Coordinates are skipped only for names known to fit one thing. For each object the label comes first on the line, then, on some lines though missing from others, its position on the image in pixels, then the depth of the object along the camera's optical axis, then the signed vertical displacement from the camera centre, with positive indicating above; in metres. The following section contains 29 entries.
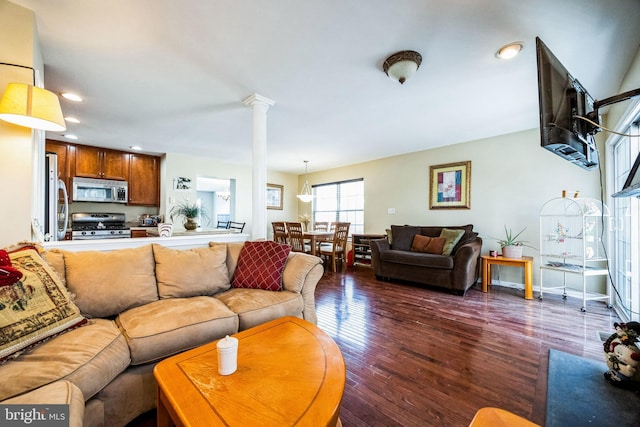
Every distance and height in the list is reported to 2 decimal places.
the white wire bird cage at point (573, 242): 2.98 -0.35
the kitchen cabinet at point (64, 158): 4.17 +0.97
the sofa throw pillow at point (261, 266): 2.13 -0.46
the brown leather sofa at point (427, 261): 3.38 -0.68
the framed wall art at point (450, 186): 4.23 +0.53
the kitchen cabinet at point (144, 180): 4.92 +0.70
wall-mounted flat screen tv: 1.30 +0.60
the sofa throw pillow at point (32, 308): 1.05 -0.45
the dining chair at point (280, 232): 5.02 -0.36
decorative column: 2.72 +0.57
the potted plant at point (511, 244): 3.41 -0.42
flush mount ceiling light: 1.92 +1.22
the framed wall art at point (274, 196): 6.66 +0.52
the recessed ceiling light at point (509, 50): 1.83 +1.27
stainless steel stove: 4.25 -0.23
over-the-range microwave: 4.29 +0.43
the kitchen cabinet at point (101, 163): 4.39 +0.95
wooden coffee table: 0.80 -0.65
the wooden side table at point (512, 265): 3.24 -0.70
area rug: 1.10 -0.91
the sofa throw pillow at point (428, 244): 3.94 -0.48
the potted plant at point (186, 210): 4.38 +0.07
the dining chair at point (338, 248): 4.79 -0.69
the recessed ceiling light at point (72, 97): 2.63 +1.28
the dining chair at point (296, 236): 4.69 -0.42
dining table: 4.55 -0.44
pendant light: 7.01 +0.81
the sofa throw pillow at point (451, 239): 3.78 -0.37
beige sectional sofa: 1.00 -0.63
